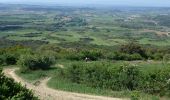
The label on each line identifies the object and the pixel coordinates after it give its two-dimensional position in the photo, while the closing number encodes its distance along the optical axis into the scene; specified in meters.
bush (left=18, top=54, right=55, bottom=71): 38.56
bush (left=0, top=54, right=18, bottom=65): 43.44
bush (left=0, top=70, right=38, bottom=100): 19.04
